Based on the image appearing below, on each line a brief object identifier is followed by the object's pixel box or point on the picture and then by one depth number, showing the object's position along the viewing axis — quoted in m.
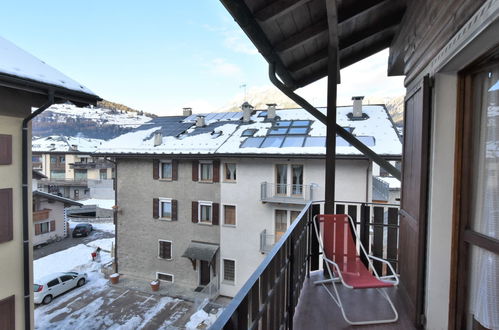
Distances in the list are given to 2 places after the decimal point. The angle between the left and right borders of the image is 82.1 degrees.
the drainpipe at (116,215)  12.35
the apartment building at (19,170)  3.82
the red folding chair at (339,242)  2.60
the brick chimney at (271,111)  12.94
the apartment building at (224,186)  9.70
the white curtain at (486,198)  1.24
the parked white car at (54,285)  9.99
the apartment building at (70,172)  28.20
